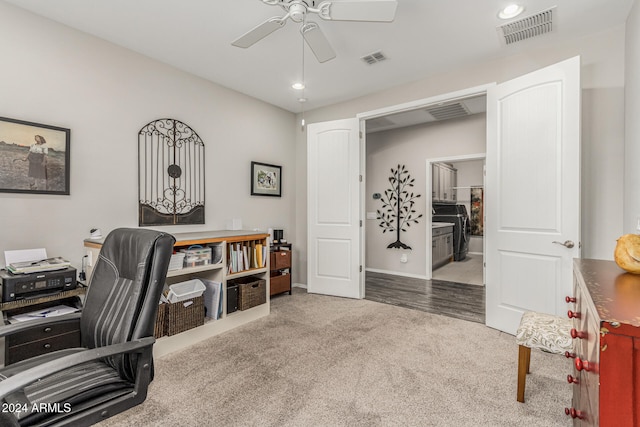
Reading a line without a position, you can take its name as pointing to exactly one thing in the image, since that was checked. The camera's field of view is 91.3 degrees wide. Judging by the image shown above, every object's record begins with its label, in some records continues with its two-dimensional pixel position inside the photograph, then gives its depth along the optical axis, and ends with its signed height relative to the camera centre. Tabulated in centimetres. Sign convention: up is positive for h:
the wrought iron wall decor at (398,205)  545 +9
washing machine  709 -23
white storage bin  262 -70
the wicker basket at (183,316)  257 -90
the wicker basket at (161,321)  251 -90
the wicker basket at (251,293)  315 -85
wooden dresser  69 -34
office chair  103 -53
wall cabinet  628 +62
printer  199 -49
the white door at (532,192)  249 +16
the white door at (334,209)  408 +2
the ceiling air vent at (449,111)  445 +148
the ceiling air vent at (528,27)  246 +153
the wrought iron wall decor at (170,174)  309 +38
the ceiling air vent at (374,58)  308 +154
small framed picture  421 +43
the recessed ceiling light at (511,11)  235 +153
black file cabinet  191 -81
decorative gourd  121 -17
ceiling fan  184 +123
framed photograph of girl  227 +41
